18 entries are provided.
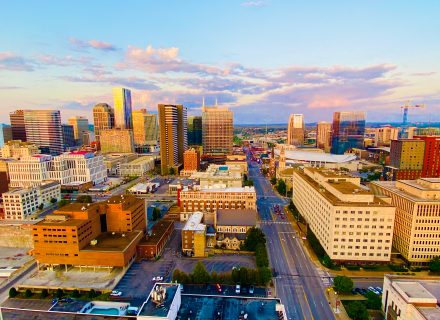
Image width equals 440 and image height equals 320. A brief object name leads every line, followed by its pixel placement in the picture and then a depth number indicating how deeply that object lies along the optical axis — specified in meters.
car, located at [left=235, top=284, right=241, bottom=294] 64.97
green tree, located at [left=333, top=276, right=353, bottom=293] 62.63
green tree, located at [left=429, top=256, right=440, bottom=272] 72.19
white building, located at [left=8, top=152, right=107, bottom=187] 157.75
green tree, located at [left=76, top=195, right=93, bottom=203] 122.02
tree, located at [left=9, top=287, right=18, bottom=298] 65.62
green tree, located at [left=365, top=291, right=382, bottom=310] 58.22
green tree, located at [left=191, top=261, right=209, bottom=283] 67.12
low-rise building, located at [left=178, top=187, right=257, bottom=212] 113.56
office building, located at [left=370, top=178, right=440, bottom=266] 75.81
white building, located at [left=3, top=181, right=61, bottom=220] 118.69
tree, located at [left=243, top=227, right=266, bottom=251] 85.50
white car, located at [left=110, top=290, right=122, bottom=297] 64.31
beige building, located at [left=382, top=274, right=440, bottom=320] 46.50
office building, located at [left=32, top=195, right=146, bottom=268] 73.81
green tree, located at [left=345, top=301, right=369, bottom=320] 54.22
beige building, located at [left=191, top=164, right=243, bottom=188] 137.62
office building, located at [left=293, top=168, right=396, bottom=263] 73.00
